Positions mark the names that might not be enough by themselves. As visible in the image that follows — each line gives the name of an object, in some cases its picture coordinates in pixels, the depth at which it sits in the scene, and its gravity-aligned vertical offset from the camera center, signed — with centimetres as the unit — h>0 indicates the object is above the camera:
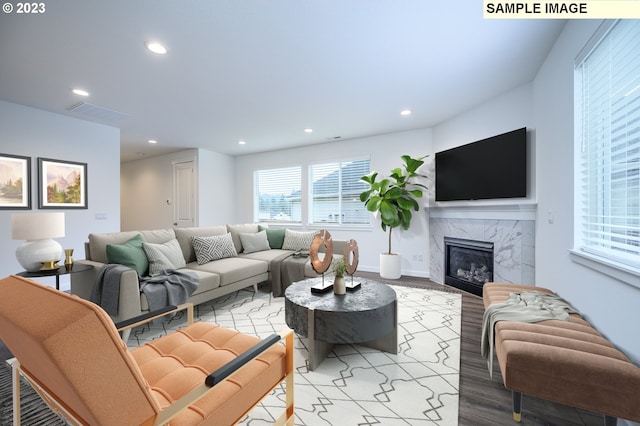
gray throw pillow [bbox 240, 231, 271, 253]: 406 -49
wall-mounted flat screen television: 297 +53
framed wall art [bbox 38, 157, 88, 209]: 371 +41
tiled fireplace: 297 -43
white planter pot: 442 -94
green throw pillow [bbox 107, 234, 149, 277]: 247 -43
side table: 209 -50
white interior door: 598 +38
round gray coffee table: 183 -78
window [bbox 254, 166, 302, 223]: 600 +39
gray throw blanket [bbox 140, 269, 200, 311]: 230 -69
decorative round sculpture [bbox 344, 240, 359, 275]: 234 -40
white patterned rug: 148 -115
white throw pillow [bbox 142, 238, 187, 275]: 266 -48
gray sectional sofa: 226 -58
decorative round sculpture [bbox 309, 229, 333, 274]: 218 -35
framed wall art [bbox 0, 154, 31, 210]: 338 +40
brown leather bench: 115 -75
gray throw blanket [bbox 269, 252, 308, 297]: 347 -82
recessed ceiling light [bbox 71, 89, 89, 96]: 304 +141
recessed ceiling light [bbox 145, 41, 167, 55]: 217 +139
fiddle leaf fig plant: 427 +23
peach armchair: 69 -56
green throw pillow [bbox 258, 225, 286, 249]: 444 -45
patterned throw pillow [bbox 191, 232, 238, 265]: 332 -48
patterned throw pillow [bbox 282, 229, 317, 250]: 424 -48
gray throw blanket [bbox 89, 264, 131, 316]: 214 -64
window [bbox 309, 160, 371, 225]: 525 +38
